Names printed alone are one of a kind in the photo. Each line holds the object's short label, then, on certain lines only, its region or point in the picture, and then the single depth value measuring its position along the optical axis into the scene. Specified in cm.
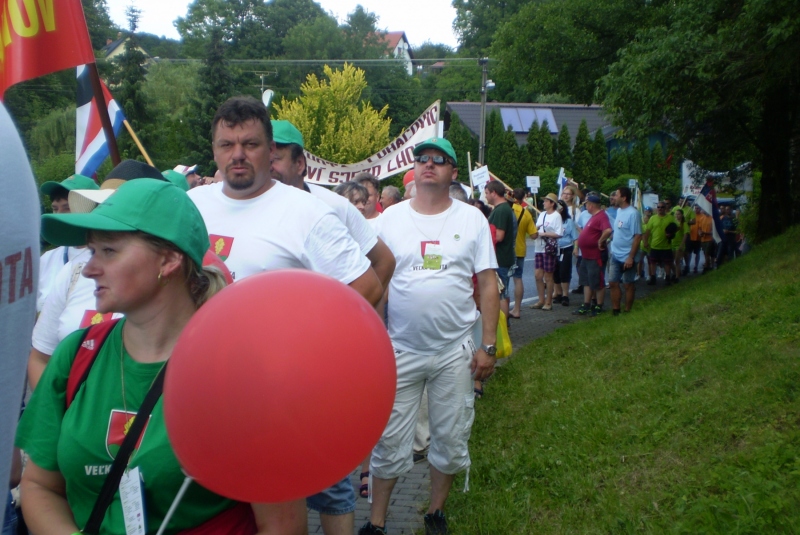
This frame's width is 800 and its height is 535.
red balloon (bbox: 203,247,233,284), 250
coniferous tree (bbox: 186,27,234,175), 4969
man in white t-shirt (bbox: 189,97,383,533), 323
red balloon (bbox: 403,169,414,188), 912
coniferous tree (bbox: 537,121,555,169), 5059
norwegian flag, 615
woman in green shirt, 206
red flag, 429
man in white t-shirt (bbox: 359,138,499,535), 474
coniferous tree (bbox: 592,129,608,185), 5028
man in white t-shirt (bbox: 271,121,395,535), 363
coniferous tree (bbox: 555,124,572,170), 5116
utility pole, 3261
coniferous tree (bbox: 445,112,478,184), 5147
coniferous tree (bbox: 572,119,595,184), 5009
